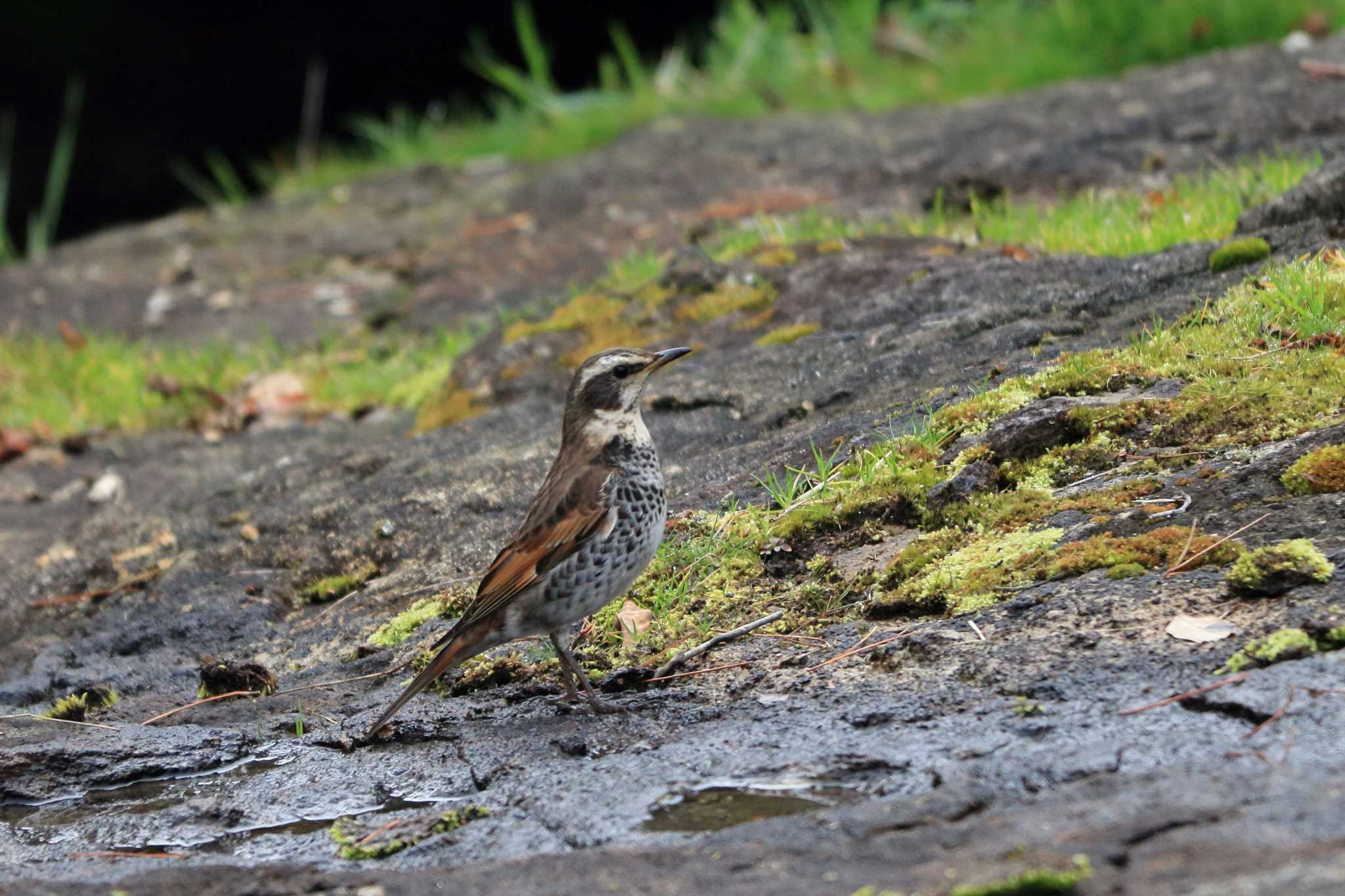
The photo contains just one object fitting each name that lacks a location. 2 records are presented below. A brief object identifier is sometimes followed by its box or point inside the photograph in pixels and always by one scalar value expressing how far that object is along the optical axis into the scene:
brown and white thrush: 8.75
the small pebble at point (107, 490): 15.87
